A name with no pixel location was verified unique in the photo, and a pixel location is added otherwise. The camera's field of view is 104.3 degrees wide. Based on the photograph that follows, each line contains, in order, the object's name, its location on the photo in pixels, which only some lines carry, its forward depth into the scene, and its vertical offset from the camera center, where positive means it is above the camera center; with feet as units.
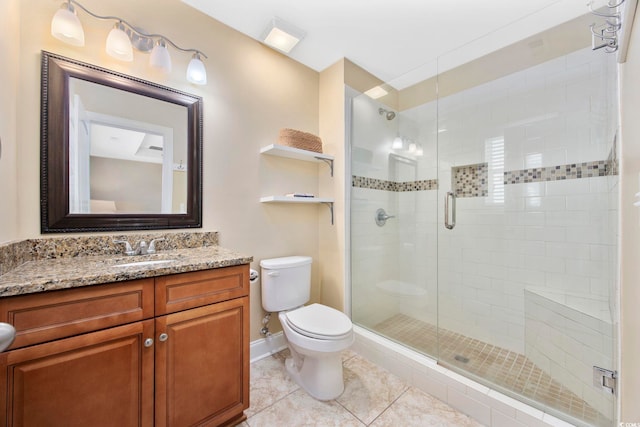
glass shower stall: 4.72 -0.33
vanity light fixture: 3.85 +3.03
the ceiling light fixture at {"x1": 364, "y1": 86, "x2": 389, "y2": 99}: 7.63 +3.77
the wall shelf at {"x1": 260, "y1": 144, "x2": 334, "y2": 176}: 6.03 +1.55
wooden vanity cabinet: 2.61 -1.77
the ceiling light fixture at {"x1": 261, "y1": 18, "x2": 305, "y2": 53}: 5.64 +4.25
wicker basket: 6.28 +1.91
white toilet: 4.67 -2.25
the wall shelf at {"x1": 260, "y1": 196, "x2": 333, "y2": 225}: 6.03 +0.35
